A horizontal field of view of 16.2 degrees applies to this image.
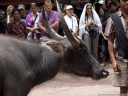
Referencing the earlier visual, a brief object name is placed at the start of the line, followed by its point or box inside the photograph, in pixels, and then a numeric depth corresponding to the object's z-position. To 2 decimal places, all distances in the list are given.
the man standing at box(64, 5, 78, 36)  12.61
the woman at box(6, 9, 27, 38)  11.49
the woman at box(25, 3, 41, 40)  11.04
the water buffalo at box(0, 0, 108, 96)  5.92
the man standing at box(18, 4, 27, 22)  13.46
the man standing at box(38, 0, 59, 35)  10.94
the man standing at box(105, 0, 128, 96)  6.82
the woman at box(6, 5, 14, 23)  12.05
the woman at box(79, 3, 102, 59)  13.20
